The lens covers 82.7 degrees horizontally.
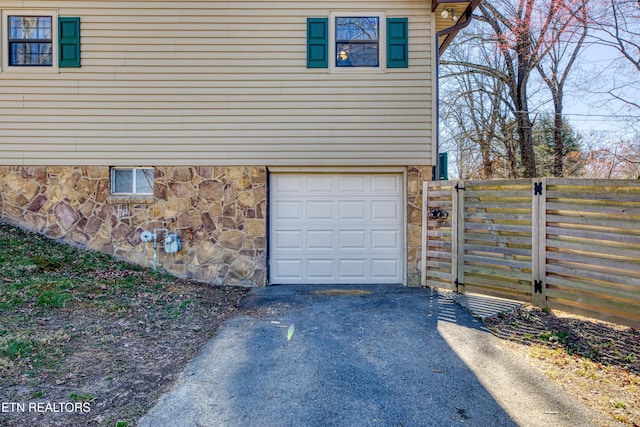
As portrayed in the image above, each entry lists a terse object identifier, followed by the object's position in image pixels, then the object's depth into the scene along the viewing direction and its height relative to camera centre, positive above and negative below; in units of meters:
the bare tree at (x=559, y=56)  8.36 +4.39
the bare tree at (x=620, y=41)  7.08 +3.57
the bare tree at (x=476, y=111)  11.44 +3.43
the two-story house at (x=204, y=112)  6.21 +1.76
